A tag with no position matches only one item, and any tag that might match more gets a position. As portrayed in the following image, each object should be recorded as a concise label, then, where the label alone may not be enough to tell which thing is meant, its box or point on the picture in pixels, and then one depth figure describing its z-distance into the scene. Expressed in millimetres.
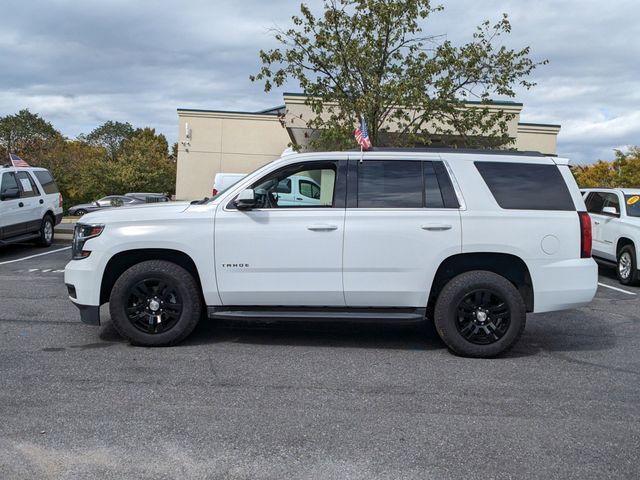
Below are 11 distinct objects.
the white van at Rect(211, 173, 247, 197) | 16609
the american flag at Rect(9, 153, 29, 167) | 13758
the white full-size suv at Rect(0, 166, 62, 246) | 12516
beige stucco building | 29873
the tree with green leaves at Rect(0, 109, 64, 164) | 50750
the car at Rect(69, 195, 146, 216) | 30906
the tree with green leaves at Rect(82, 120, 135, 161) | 82375
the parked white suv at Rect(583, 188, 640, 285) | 10945
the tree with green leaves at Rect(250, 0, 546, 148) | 15375
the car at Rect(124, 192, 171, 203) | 31842
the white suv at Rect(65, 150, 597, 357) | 5656
